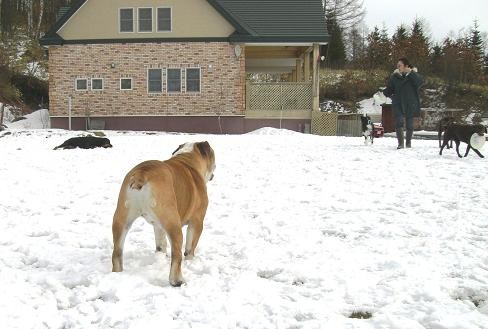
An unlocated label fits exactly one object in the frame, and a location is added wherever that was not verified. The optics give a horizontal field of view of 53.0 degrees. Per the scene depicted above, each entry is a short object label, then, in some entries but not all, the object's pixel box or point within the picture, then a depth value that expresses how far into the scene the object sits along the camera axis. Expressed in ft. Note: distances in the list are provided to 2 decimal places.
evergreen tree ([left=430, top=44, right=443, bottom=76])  137.09
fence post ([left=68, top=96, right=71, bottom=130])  72.77
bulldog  11.62
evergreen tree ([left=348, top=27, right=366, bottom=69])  165.40
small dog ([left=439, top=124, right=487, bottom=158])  32.94
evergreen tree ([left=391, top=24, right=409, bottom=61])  141.28
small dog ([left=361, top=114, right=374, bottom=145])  43.57
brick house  71.97
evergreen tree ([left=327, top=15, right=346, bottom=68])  151.74
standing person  37.65
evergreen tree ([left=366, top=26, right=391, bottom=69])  144.15
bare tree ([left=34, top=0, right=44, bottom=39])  135.33
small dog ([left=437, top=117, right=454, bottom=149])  38.61
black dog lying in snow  40.31
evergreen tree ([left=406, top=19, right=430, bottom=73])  138.21
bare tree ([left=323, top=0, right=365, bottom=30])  155.20
